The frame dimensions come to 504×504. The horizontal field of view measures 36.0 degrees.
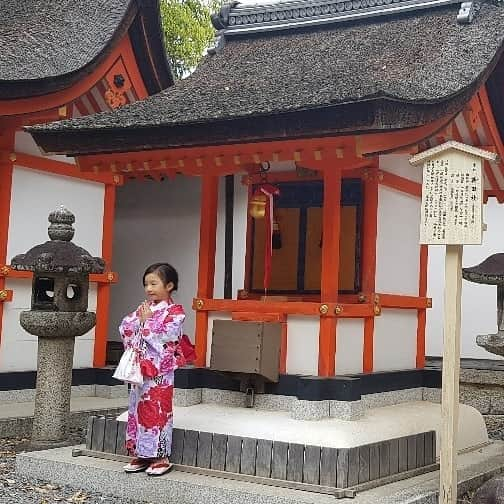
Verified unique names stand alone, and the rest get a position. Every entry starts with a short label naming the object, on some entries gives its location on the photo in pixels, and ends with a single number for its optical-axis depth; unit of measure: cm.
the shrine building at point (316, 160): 617
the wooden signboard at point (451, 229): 503
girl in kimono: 565
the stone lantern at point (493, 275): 618
